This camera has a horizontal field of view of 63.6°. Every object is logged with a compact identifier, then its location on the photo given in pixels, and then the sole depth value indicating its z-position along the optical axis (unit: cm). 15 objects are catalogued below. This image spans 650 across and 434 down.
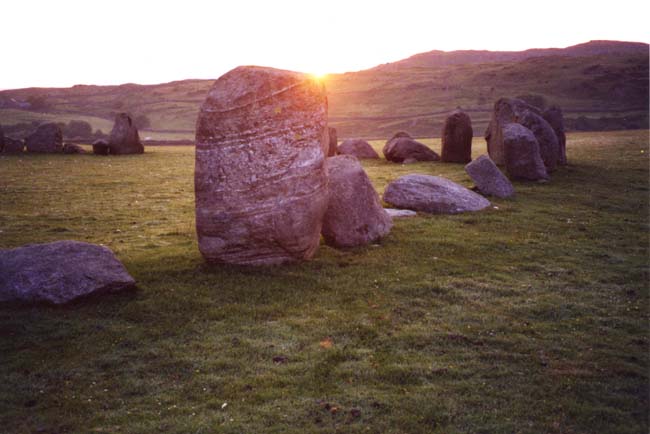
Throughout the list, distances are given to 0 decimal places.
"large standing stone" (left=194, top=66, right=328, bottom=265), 1117
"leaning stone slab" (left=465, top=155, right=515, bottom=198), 1989
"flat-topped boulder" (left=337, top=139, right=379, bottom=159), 3525
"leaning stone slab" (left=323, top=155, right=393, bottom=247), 1318
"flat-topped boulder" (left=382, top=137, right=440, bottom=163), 3167
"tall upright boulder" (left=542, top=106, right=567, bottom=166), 2849
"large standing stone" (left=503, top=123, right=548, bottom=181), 2334
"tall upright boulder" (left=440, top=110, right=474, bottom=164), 2997
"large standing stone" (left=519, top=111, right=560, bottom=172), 2603
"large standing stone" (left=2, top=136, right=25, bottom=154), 3669
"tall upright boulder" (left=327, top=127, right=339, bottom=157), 3300
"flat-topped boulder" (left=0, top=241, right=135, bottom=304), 928
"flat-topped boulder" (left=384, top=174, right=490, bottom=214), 1725
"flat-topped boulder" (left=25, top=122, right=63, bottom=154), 3728
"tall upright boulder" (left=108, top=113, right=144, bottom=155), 3847
